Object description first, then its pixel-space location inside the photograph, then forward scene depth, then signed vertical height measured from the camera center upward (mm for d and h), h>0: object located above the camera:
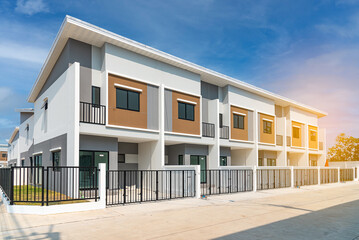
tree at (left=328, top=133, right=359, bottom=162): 50750 -1723
